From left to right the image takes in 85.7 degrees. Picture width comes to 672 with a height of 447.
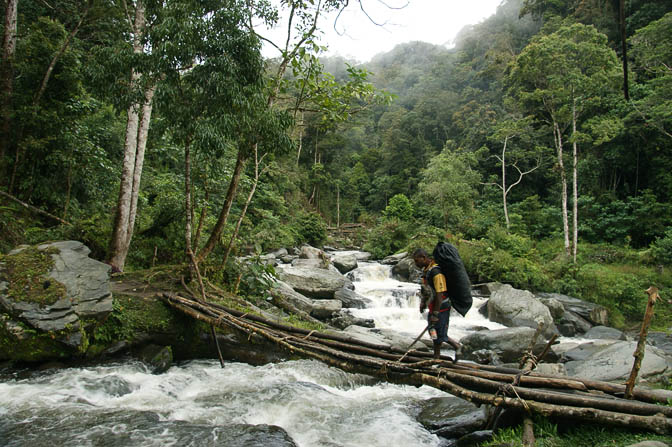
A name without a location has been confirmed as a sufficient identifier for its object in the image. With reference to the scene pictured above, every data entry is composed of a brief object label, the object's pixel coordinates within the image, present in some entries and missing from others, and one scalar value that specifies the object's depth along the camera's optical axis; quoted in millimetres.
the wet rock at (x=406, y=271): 17953
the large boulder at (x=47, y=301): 4883
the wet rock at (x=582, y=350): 9062
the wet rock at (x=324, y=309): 11383
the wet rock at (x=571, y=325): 12297
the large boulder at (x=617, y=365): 5926
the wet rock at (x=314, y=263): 17359
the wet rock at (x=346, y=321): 10750
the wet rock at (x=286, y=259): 19228
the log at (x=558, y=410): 2906
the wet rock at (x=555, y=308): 12977
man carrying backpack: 4227
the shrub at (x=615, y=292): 14352
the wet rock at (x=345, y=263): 18719
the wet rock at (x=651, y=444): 2723
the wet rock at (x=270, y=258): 17538
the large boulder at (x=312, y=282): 13141
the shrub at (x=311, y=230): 26812
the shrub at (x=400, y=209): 29272
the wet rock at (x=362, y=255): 23891
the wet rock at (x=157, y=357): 5945
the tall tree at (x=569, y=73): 17531
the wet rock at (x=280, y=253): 20422
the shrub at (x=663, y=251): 16391
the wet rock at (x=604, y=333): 11562
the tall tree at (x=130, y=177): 7871
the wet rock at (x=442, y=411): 4973
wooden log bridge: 3109
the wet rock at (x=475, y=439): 4188
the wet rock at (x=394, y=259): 20909
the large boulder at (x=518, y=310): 11828
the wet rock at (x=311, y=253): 19766
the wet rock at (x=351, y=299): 13250
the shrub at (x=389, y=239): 24625
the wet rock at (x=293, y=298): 10791
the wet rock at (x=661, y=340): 10545
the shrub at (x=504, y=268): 16031
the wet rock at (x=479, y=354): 8681
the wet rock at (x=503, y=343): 8969
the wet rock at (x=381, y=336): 8631
